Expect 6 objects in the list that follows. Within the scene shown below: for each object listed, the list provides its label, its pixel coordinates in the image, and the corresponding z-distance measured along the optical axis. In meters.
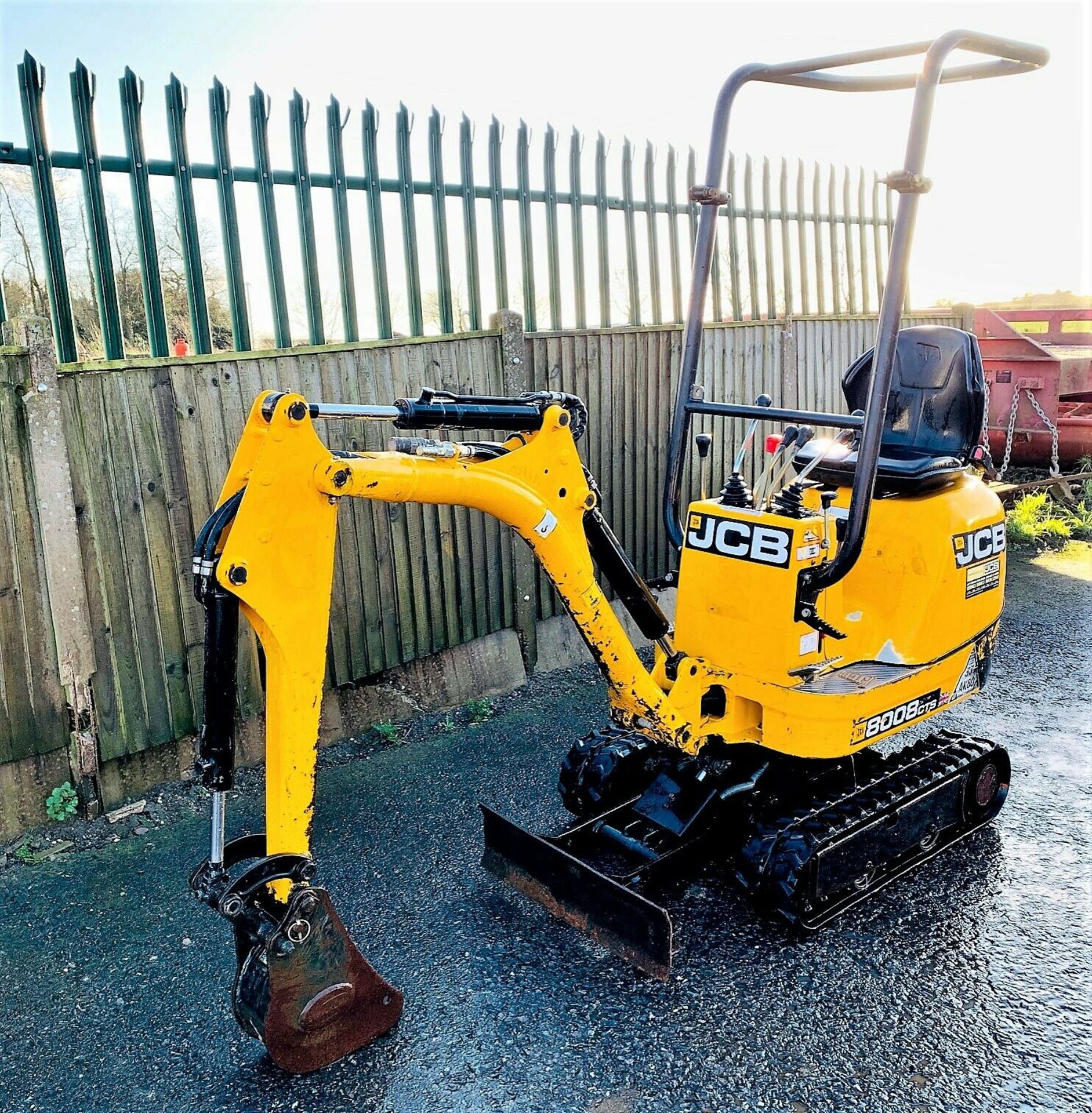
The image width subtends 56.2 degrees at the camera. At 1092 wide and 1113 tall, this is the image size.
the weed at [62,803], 4.58
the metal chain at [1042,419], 10.85
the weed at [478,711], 5.90
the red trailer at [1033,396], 11.07
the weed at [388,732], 5.58
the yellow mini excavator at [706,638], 3.02
